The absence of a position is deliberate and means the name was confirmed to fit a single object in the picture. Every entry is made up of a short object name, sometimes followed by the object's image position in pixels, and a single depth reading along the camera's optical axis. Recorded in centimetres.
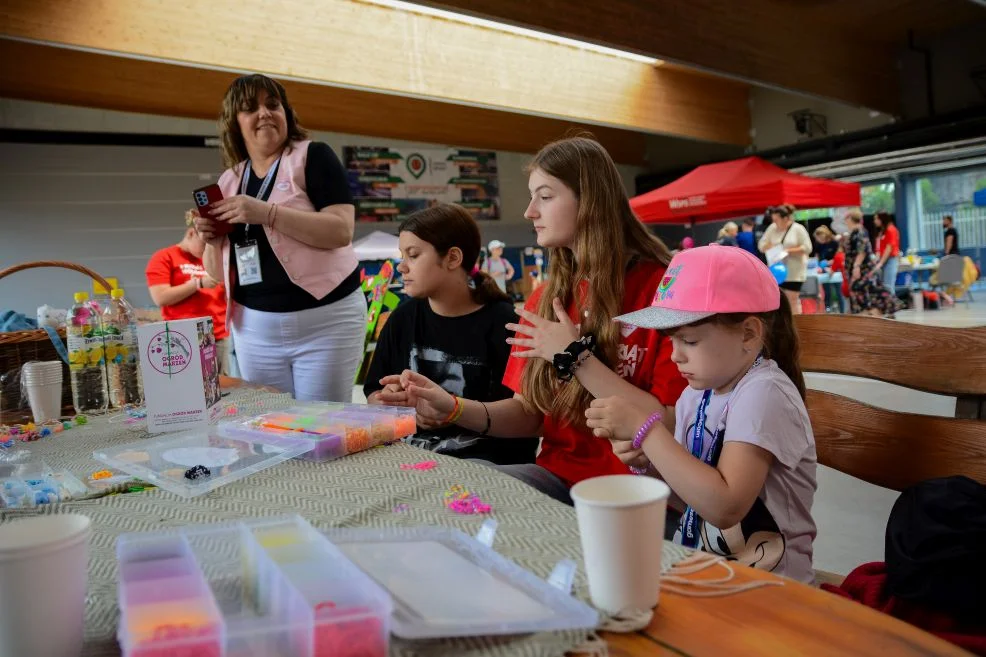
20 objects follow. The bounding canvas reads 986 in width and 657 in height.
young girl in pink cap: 99
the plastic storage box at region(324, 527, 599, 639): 52
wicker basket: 175
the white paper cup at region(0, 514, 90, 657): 48
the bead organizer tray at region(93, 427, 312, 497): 99
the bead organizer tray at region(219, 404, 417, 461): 113
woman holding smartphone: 190
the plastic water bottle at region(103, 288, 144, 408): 173
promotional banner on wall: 1118
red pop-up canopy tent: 710
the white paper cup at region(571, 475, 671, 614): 55
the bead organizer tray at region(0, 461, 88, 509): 95
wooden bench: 109
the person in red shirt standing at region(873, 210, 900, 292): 947
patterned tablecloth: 56
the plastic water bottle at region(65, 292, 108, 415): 165
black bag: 90
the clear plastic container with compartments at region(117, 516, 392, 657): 45
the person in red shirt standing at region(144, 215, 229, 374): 366
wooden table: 52
